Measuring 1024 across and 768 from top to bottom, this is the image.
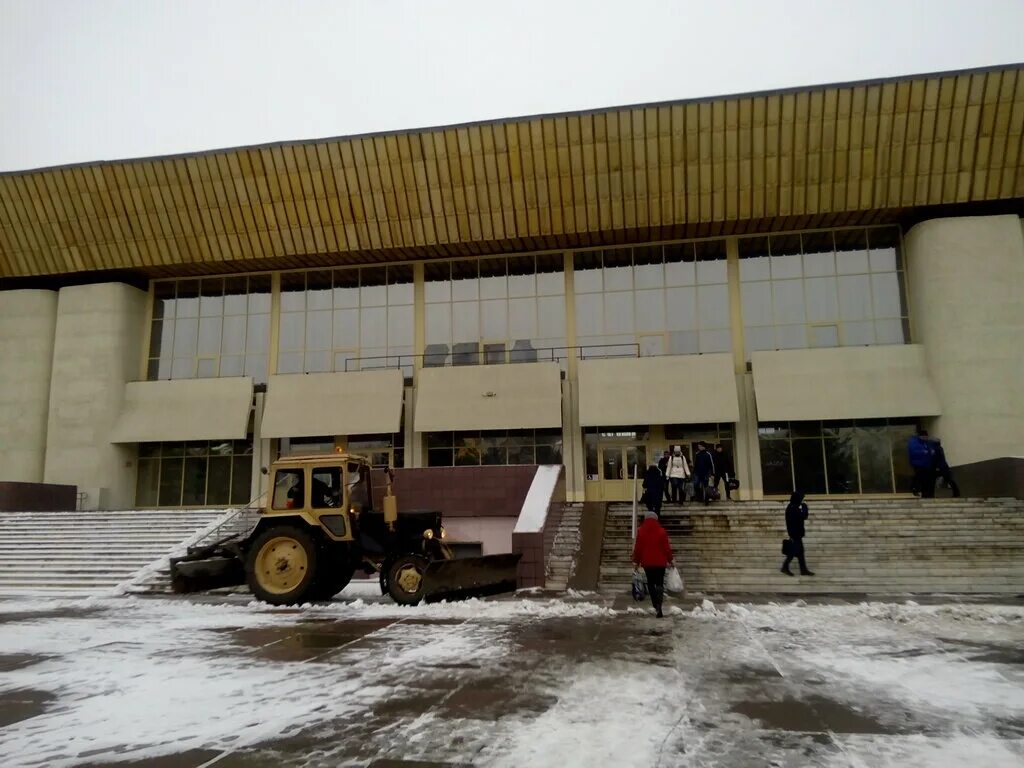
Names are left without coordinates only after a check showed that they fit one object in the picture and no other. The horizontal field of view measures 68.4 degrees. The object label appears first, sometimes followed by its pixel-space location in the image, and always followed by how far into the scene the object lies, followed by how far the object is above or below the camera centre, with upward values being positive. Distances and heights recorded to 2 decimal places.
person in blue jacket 19.92 +0.90
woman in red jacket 10.56 -0.78
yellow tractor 11.79 -0.74
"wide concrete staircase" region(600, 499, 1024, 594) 13.98 -1.02
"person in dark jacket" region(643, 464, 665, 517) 16.48 +0.19
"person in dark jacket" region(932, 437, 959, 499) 19.27 +0.69
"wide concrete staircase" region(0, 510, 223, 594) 16.61 -0.98
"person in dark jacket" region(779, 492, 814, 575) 14.05 -0.56
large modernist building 22.89 +7.14
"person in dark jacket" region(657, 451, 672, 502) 19.75 +0.86
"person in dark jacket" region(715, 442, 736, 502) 20.45 +0.87
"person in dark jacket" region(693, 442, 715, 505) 19.48 +0.71
